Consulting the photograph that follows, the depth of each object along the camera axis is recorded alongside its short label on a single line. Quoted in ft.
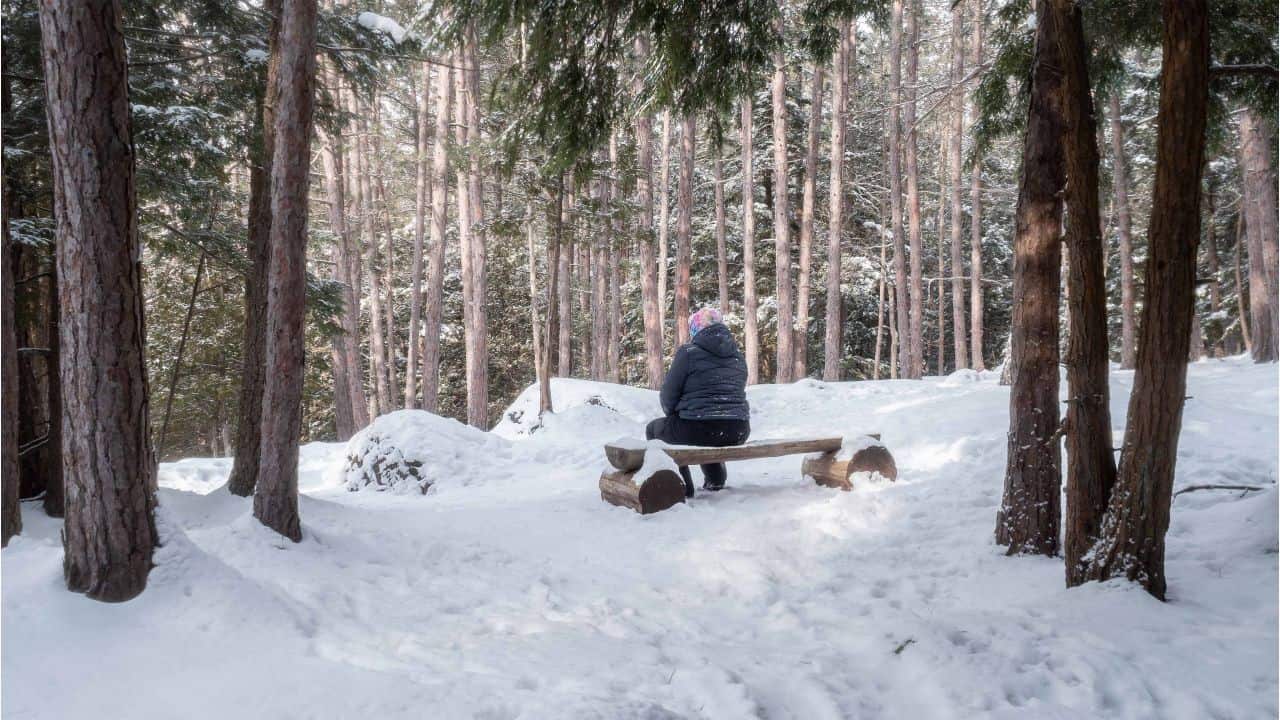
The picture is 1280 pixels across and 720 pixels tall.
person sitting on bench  20.54
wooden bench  19.06
